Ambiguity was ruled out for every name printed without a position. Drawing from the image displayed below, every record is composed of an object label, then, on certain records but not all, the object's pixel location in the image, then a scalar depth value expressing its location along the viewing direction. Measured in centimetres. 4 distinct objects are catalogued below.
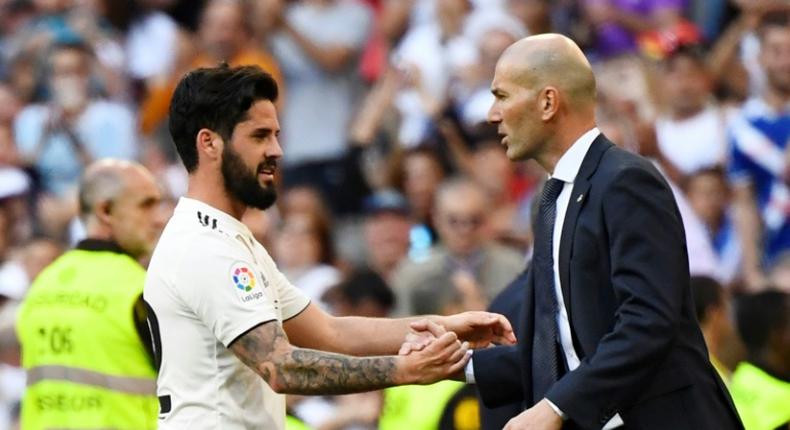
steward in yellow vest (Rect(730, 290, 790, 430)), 1492
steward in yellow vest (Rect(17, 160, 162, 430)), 1565
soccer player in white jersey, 1191
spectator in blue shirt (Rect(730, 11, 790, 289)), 2170
